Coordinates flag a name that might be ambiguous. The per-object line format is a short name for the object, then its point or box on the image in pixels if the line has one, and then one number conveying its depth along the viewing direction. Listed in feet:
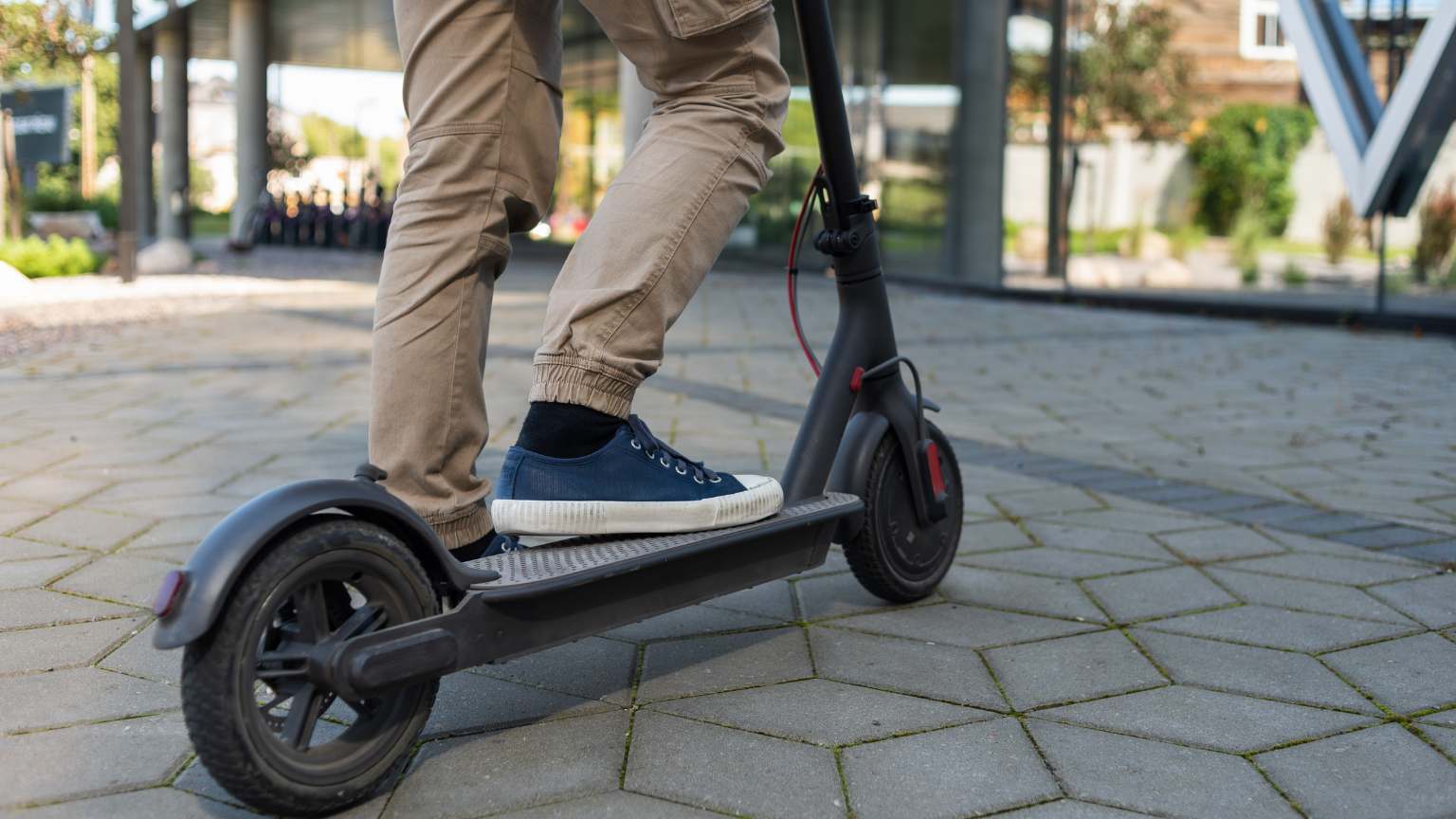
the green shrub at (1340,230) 29.40
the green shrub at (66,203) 94.79
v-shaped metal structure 25.49
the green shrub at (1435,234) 27.50
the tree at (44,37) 46.65
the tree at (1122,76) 34.09
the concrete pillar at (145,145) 73.77
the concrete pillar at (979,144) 40.11
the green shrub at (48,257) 38.24
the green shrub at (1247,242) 32.04
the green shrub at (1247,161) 31.17
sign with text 50.15
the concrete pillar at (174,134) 65.26
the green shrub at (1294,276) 30.71
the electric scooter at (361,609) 4.61
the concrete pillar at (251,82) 67.10
